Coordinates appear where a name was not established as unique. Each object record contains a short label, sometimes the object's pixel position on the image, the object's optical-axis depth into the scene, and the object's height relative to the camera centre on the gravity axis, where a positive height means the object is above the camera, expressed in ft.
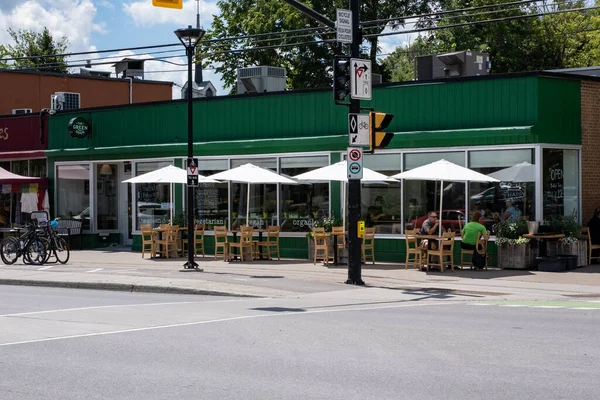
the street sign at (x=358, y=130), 61.26 +5.75
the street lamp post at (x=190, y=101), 69.82 +9.09
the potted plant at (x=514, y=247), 70.28 -2.59
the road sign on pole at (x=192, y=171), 71.51 +3.51
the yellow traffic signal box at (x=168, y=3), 50.07 +11.91
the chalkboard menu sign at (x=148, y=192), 95.61 +2.51
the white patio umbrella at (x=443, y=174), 69.21 +3.14
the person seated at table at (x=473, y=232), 69.92 -1.40
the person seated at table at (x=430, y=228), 70.90 -1.10
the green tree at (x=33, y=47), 245.45 +46.65
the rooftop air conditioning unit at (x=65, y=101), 112.27 +14.75
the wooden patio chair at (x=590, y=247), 73.00 -2.74
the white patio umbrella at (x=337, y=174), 73.97 +3.34
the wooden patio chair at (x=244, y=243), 80.84 -2.51
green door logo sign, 100.58 +9.92
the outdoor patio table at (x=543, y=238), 70.03 -1.95
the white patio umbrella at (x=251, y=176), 79.46 +3.54
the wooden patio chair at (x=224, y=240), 81.66 -2.22
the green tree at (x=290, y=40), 161.07 +32.21
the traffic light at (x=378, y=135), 61.52 +5.40
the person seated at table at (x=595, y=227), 73.31 -1.12
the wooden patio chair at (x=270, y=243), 81.84 -2.55
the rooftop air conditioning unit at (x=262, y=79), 97.14 +14.64
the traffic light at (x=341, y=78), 60.34 +9.10
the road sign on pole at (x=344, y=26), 60.13 +12.62
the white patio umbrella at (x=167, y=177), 83.76 +3.62
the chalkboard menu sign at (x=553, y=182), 72.74 +2.53
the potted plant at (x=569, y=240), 70.79 -2.09
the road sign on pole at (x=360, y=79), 60.75 +9.14
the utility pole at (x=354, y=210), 61.16 +0.31
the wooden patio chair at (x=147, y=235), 85.05 -1.86
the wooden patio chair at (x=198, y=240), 86.74 -2.35
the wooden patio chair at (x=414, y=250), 71.57 -2.86
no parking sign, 61.05 +3.34
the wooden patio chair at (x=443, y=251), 69.36 -2.86
